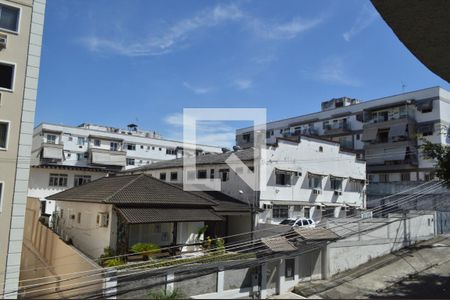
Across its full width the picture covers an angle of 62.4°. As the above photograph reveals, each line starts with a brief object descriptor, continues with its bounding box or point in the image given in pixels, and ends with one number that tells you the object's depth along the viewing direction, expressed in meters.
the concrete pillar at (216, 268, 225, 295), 16.56
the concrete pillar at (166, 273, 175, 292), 14.90
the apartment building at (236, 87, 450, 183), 41.19
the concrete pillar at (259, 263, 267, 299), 17.95
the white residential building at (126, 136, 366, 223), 26.83
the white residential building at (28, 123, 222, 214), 30.78
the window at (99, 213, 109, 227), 19.38
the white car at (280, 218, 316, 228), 24.65
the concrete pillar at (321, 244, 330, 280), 20.48
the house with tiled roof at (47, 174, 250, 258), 18.81
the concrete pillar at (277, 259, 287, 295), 18.66
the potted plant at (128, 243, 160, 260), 17.55
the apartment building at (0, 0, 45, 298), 15.27
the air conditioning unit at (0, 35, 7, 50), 15.61
